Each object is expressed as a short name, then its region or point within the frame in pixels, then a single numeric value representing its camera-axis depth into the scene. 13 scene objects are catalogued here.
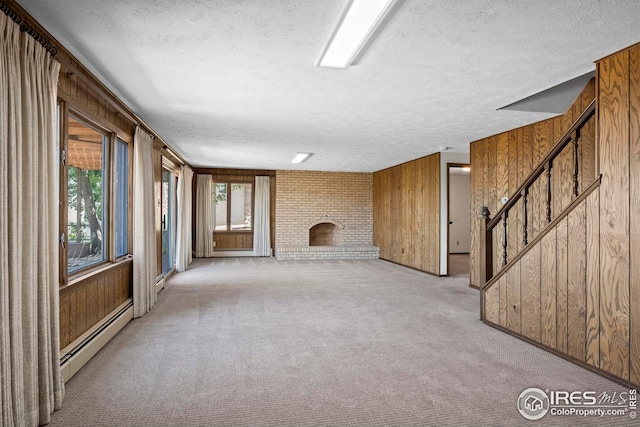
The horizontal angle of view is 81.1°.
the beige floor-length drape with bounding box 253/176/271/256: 10.25
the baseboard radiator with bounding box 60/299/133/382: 2.77
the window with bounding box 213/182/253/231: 10.45
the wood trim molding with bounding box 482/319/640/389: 2.65
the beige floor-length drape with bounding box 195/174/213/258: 9.95
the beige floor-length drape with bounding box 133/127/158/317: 4.45
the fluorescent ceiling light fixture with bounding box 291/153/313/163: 7.36
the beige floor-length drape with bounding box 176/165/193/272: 7.75
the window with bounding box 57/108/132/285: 2.99
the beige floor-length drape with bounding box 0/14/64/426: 1.90
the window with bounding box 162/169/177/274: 7.36
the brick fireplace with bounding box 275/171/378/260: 10.14
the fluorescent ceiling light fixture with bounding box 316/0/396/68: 2.07
